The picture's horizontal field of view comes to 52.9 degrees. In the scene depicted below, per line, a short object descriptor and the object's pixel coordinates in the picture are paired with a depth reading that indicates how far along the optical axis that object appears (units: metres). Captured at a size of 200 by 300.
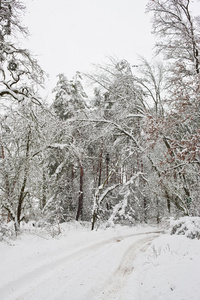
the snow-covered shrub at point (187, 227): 7.86
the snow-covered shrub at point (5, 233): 7.42
